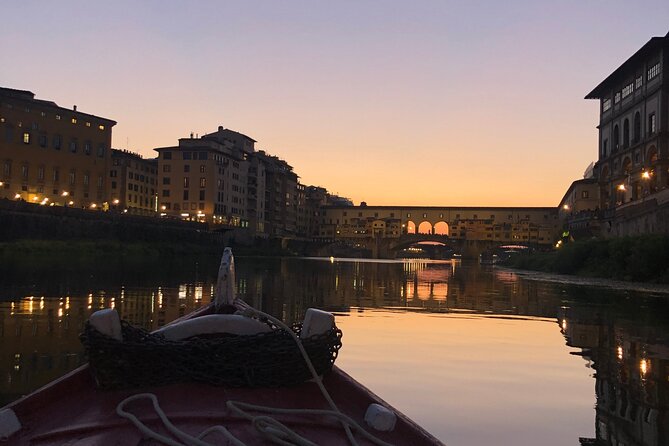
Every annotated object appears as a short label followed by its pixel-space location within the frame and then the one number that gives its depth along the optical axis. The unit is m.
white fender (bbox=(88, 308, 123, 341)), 4.23
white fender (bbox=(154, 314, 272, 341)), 4.71
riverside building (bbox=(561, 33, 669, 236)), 55.57
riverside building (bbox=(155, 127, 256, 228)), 104.88
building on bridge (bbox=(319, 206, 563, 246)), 148.38
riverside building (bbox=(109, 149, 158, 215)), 108.50
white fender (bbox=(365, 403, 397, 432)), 4.11
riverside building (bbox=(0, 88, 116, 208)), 80.44
